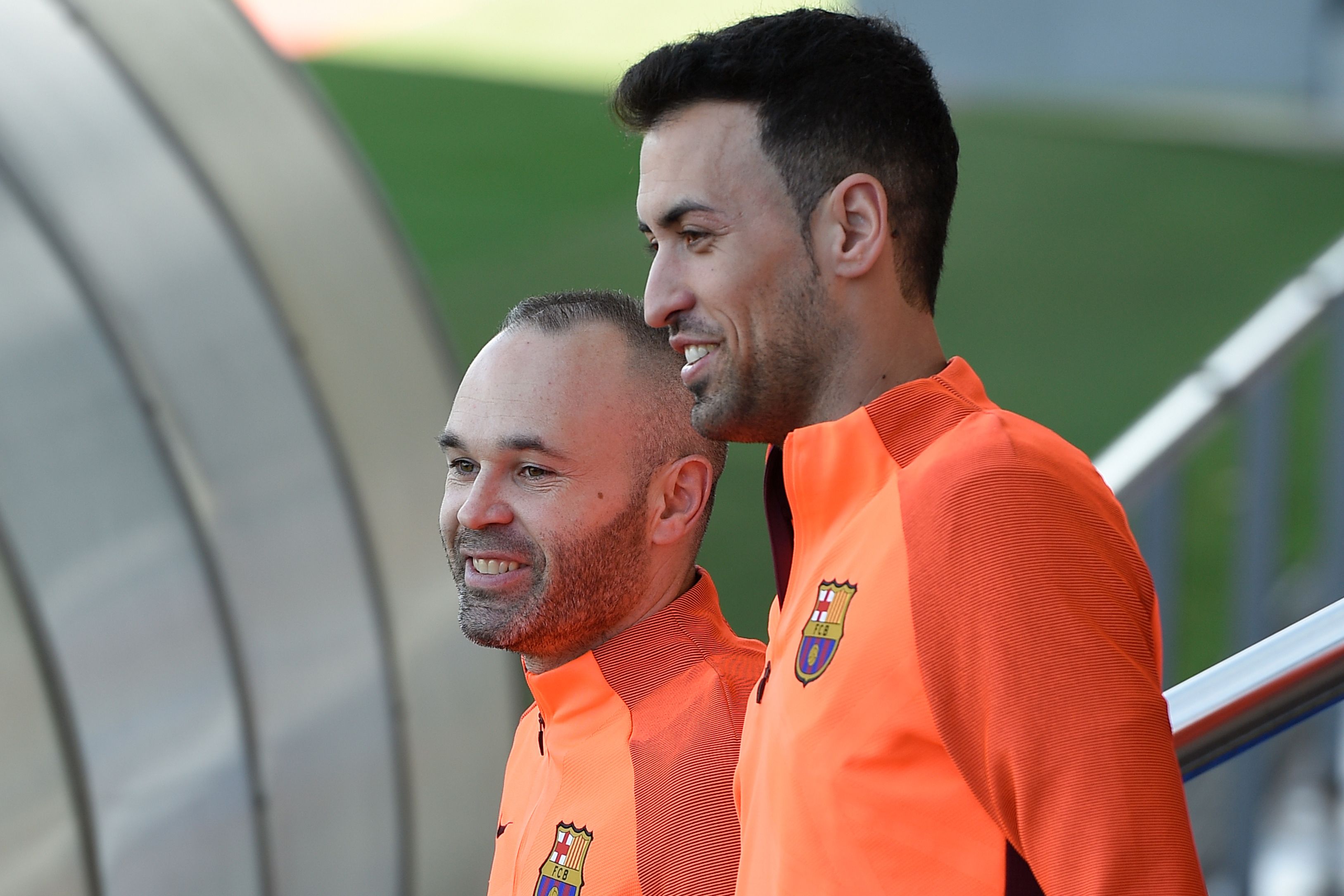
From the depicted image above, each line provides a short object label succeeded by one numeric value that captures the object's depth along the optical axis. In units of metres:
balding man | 6.86
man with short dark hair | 6.46
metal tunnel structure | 8.07
